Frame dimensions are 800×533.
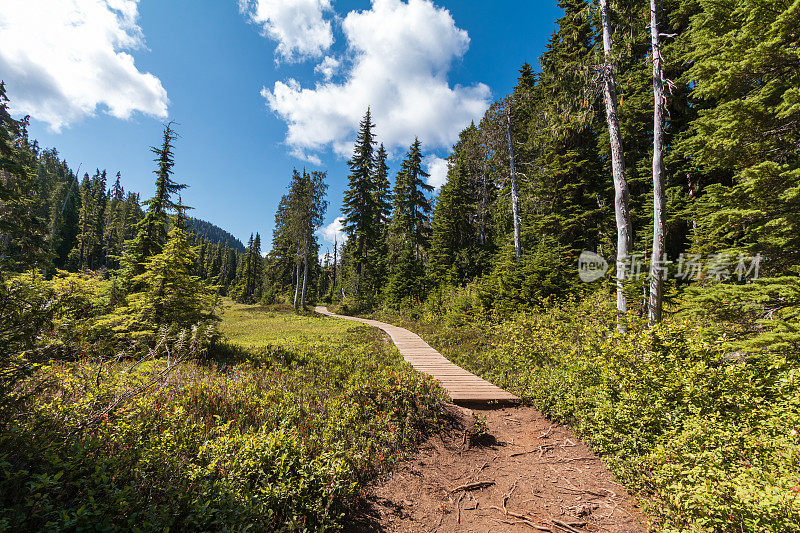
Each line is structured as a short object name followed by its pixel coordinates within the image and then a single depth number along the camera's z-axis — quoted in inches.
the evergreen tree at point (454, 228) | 944.9
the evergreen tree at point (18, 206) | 398.3
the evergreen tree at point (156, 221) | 596.7
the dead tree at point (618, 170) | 343.9
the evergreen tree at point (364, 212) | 1282.0
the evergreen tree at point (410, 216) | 1146.0
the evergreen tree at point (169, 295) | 361.1
